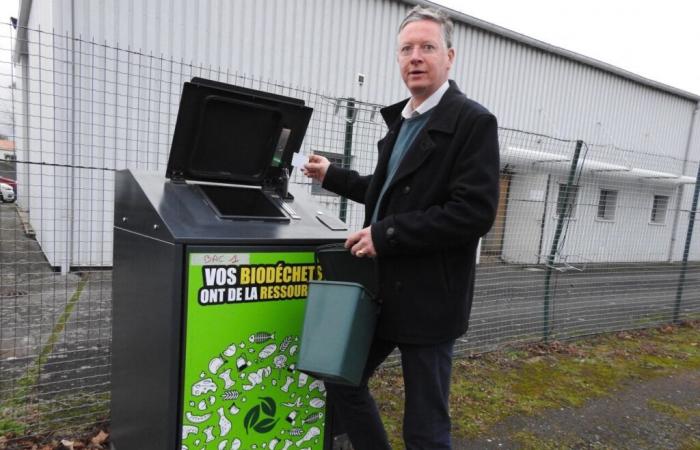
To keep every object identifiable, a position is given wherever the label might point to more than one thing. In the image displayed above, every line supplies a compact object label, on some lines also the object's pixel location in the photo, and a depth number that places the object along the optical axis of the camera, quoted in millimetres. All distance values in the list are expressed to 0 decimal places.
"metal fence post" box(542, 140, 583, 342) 4422
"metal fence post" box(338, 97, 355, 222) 3271
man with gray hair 1473
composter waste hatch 1595
